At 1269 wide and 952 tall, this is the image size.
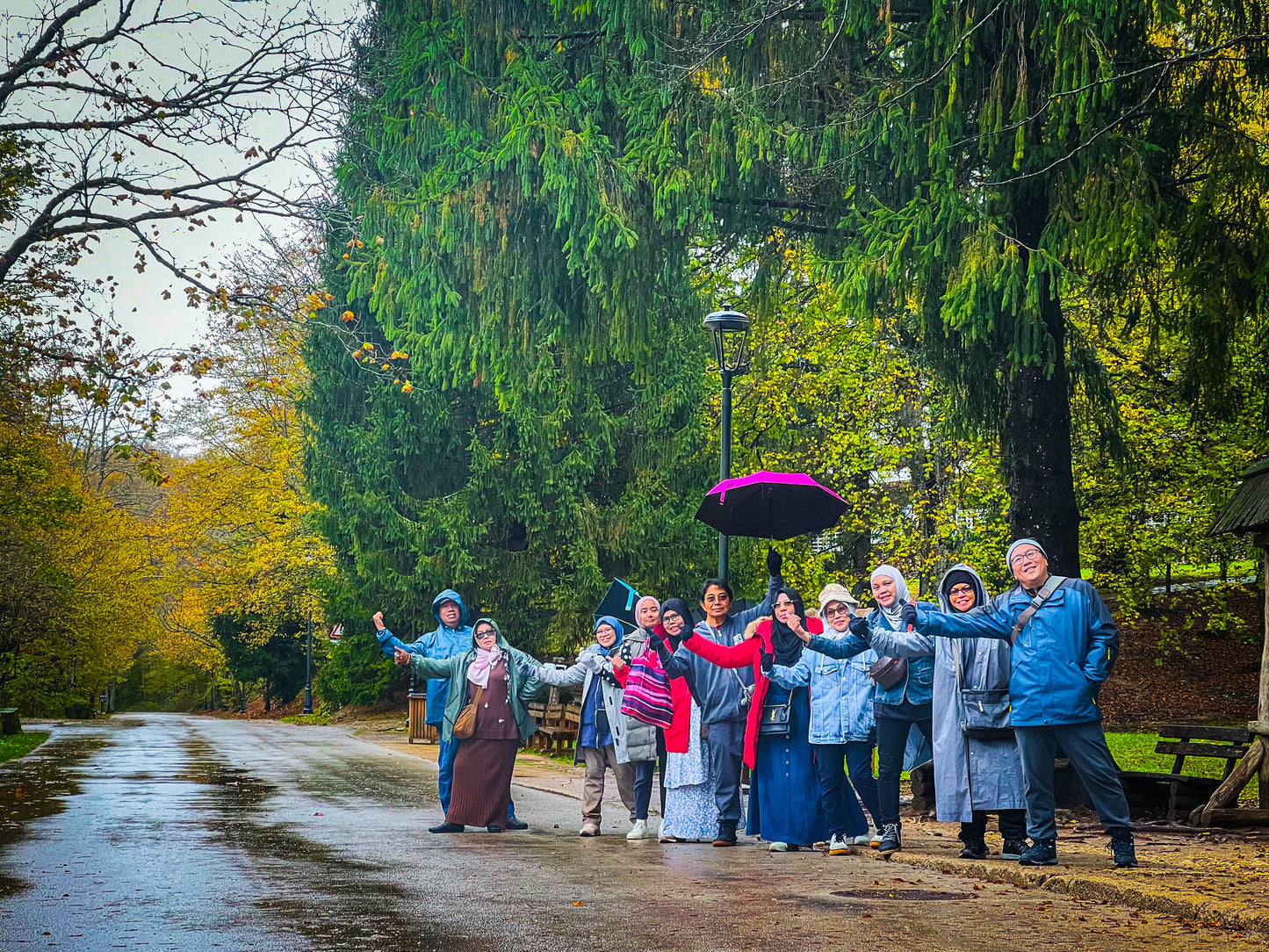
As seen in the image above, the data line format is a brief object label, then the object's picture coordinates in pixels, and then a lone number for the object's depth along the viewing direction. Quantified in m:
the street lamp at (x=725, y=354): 14.84
